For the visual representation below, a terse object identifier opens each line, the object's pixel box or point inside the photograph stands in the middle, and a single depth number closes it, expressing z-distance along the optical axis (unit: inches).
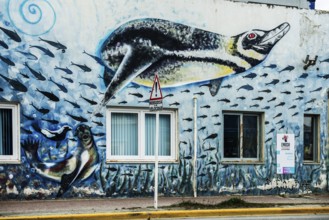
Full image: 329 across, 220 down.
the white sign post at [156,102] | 490.6
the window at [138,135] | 593.3
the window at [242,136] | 636.7
